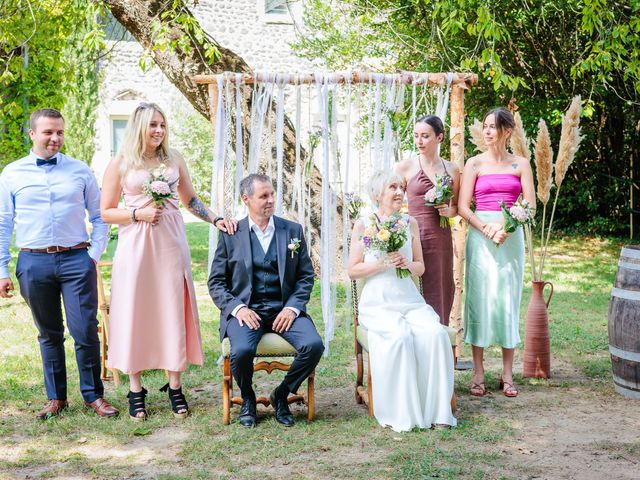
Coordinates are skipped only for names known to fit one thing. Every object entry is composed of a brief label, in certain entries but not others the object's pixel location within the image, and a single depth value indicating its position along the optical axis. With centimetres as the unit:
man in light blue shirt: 434
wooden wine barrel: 486
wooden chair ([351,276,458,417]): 465
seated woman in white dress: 432
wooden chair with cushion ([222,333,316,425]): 437
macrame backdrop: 562
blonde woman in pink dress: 439
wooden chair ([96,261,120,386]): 541
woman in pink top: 506
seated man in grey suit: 440
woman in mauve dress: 512
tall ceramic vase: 539
